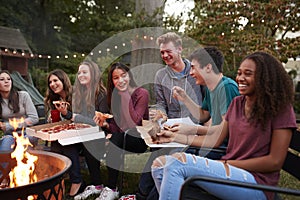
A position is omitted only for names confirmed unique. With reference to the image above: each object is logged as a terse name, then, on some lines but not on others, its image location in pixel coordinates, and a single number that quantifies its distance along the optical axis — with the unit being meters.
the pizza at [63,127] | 2.67
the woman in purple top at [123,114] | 2.93
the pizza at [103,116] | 2.84
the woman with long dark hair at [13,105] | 3.24
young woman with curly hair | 1.63
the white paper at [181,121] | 2.48
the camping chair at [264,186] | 1.38
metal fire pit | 1.54
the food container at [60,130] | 2.57
